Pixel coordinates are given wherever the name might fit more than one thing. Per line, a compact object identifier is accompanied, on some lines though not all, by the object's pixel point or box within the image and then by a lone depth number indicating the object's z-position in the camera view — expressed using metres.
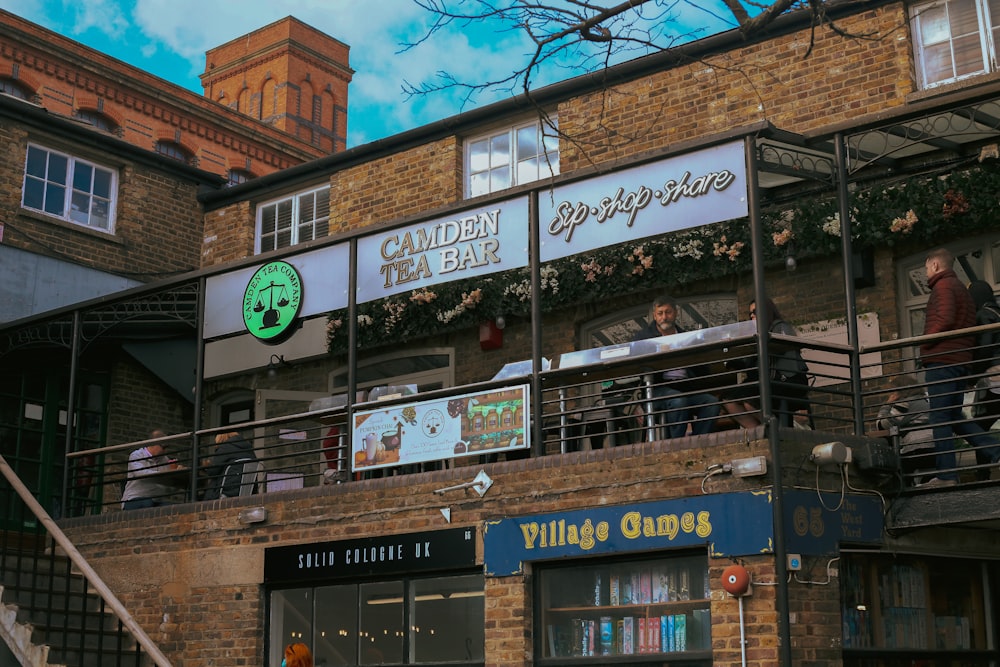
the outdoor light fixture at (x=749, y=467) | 9.16
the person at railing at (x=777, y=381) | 9.82
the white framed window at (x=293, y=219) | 17.89
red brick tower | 36.56
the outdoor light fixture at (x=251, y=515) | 12.23
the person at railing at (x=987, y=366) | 9.72
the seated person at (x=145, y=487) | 13.56
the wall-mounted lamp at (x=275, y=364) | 17.08
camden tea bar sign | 11.27
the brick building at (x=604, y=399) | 9.59
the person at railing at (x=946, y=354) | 9.73
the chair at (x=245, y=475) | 13.06
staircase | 11.94
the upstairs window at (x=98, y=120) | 28.03
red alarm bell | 8.97
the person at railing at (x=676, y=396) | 10.05
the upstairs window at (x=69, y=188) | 17.75
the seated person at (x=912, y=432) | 9.70
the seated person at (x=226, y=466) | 12.84
